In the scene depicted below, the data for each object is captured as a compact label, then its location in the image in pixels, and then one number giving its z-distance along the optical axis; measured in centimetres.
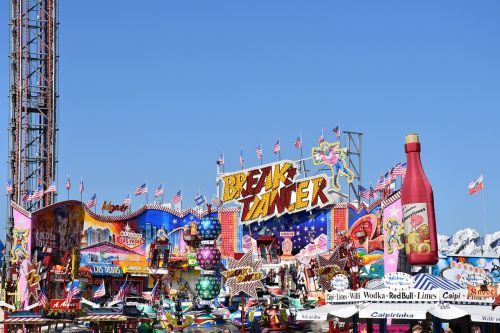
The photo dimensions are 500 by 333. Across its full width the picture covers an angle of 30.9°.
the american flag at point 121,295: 3903
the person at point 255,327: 3105
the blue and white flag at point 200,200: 7138
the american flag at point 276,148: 7256
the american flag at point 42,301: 3900
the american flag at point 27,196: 6238
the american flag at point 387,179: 5934
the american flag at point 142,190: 7244
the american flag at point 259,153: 7331
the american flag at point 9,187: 6944
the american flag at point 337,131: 6994
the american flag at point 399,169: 5820
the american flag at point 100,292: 4016
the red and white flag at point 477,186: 4869
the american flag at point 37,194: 6166
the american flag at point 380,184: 6044
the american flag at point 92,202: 7062
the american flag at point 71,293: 3772
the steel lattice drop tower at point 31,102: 7194
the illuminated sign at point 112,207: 7244
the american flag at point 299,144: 7162
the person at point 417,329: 2025
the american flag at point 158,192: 7438
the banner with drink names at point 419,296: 2197
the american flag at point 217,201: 6588
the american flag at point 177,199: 7250
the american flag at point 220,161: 7462
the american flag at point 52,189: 6376
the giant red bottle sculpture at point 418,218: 3412
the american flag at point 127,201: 7306
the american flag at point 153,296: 4541
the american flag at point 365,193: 6688
